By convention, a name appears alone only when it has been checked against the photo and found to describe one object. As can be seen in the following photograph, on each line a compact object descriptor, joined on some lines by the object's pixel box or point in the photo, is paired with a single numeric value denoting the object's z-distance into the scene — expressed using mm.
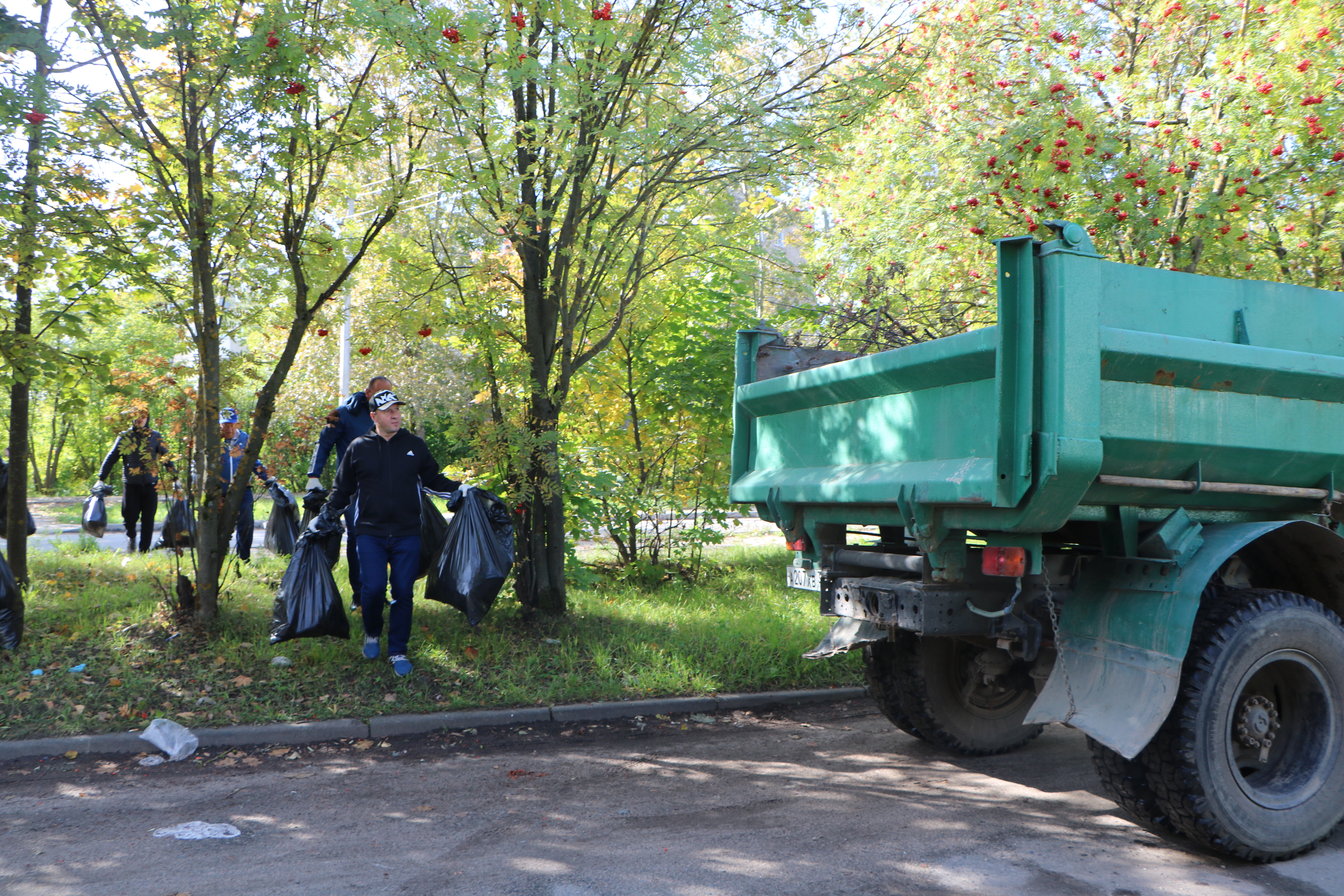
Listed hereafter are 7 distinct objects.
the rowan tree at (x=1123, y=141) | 6324
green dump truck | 3328
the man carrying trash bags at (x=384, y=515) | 5816
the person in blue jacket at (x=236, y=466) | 6836
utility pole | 20922
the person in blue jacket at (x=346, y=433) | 6664
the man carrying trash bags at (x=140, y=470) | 6418
